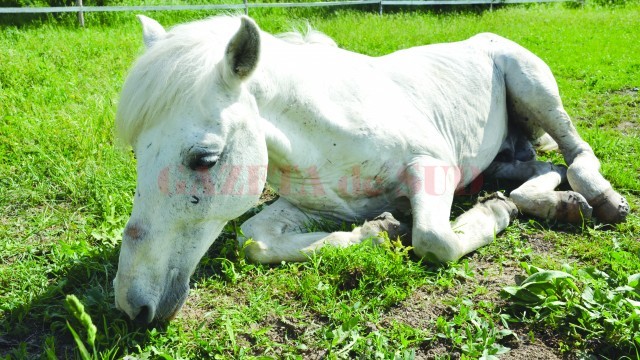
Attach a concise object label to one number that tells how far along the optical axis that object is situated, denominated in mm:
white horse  2568
